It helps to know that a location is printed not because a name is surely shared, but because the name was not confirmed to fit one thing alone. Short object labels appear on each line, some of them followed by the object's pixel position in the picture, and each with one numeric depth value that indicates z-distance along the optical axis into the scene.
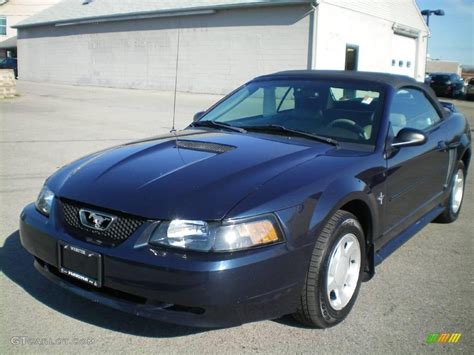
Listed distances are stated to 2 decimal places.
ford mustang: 2.55
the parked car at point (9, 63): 40.10
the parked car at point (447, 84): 28.34
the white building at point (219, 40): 21.80
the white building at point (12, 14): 46.95
